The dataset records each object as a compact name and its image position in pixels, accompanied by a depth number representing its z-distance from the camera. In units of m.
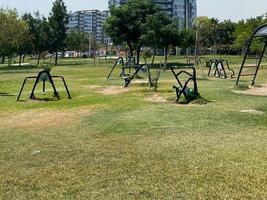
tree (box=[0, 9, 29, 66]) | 26.66
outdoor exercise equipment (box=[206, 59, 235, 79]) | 18.11
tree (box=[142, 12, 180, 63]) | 26.74
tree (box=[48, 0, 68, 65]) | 36.33
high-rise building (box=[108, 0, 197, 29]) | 83.47
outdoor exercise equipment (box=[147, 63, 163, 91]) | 12.21
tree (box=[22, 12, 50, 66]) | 36.60
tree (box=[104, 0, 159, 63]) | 28.42
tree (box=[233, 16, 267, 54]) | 32.29
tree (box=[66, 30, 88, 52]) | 57.08
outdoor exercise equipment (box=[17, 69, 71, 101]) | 11.49
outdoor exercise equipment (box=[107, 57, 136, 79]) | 18.45
